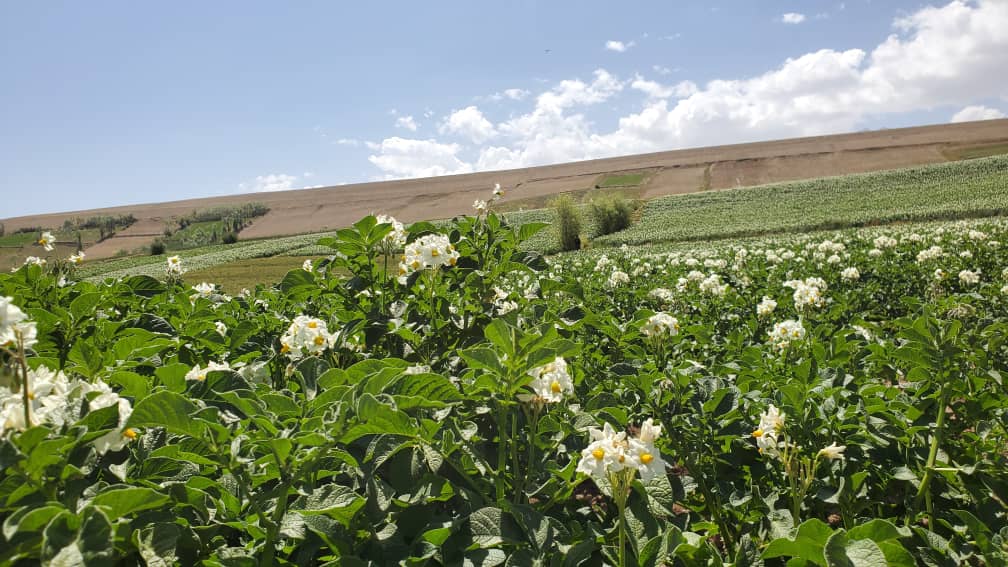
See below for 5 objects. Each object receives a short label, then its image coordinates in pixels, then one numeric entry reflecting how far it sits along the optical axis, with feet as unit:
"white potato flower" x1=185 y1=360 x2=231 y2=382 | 5.90
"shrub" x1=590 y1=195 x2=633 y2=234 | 155.12
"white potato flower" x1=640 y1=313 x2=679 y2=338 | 9.59
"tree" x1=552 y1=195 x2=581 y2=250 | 130.72
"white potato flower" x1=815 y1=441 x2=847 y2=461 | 6.06
